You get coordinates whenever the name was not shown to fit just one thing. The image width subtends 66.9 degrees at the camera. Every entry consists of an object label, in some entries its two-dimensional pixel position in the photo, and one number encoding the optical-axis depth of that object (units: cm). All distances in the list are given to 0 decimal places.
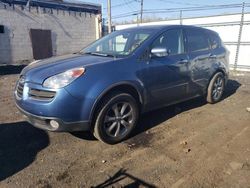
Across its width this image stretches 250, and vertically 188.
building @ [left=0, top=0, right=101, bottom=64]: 1061
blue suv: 260
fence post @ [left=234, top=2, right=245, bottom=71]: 856
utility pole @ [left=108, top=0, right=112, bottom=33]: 1257
